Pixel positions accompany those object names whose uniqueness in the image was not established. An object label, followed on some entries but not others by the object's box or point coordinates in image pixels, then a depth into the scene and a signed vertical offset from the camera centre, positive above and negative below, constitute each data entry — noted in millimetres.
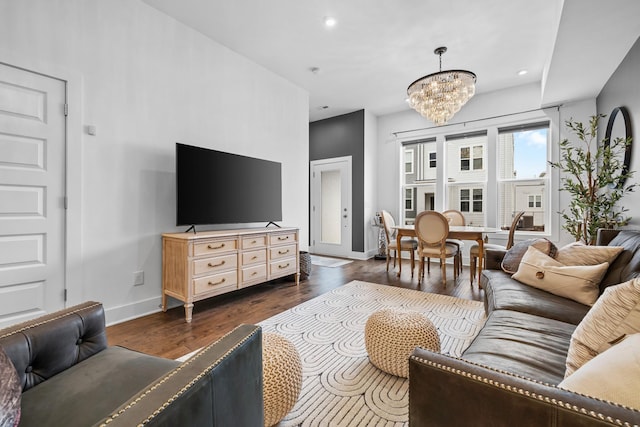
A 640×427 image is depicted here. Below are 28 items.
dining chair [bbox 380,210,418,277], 4204 -456
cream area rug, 1395 -986
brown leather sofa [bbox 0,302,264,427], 610 -512
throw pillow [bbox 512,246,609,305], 1721 -416
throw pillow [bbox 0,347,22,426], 535 -375
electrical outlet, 2690 -641
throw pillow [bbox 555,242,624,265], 1757 -269
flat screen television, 2809 +280
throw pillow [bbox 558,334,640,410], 602 -377
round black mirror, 2965 +954
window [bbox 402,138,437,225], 5555 +730
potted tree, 3002 +235
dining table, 3576 -283
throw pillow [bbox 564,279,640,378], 917 -375
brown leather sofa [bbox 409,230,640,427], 562 -448
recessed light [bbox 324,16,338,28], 2971 +2062
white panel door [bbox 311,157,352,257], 5914 +137
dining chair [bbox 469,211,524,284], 3715 -498
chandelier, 3234 +1451
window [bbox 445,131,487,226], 5039 +706
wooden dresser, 2604 -517
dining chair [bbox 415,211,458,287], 3658 -330
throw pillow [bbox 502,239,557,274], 2117 -311
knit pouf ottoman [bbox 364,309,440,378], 1635 -751
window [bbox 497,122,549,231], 4523 +668
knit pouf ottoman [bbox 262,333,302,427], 1231 -761
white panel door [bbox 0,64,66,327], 2039 +132
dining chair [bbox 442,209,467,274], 4659 -67
